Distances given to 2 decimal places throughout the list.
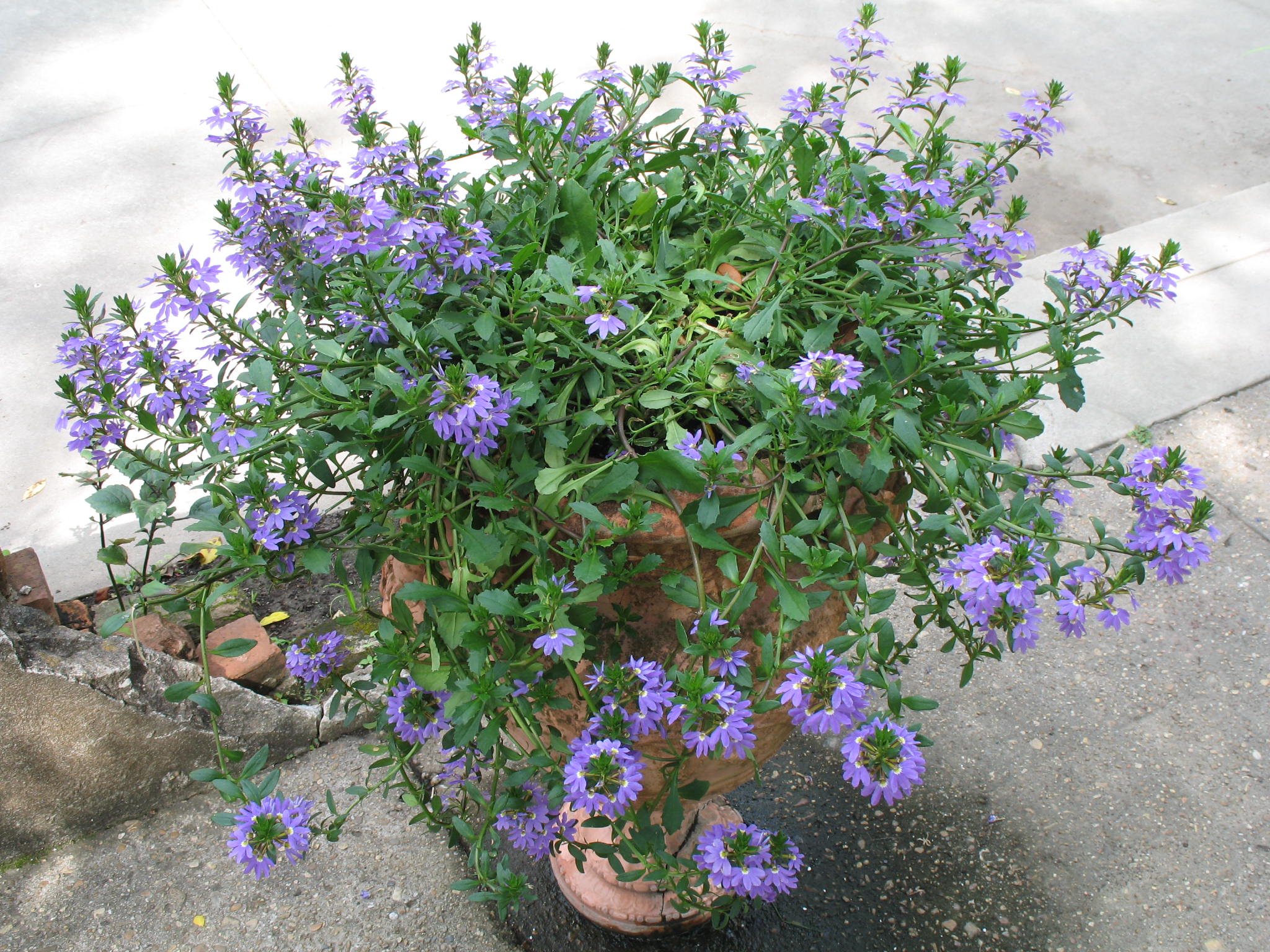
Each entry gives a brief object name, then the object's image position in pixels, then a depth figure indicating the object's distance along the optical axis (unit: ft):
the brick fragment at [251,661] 7.14
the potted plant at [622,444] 3.87
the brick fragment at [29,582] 6.89
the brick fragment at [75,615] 7.42
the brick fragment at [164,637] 7.02
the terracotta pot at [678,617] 4.10
